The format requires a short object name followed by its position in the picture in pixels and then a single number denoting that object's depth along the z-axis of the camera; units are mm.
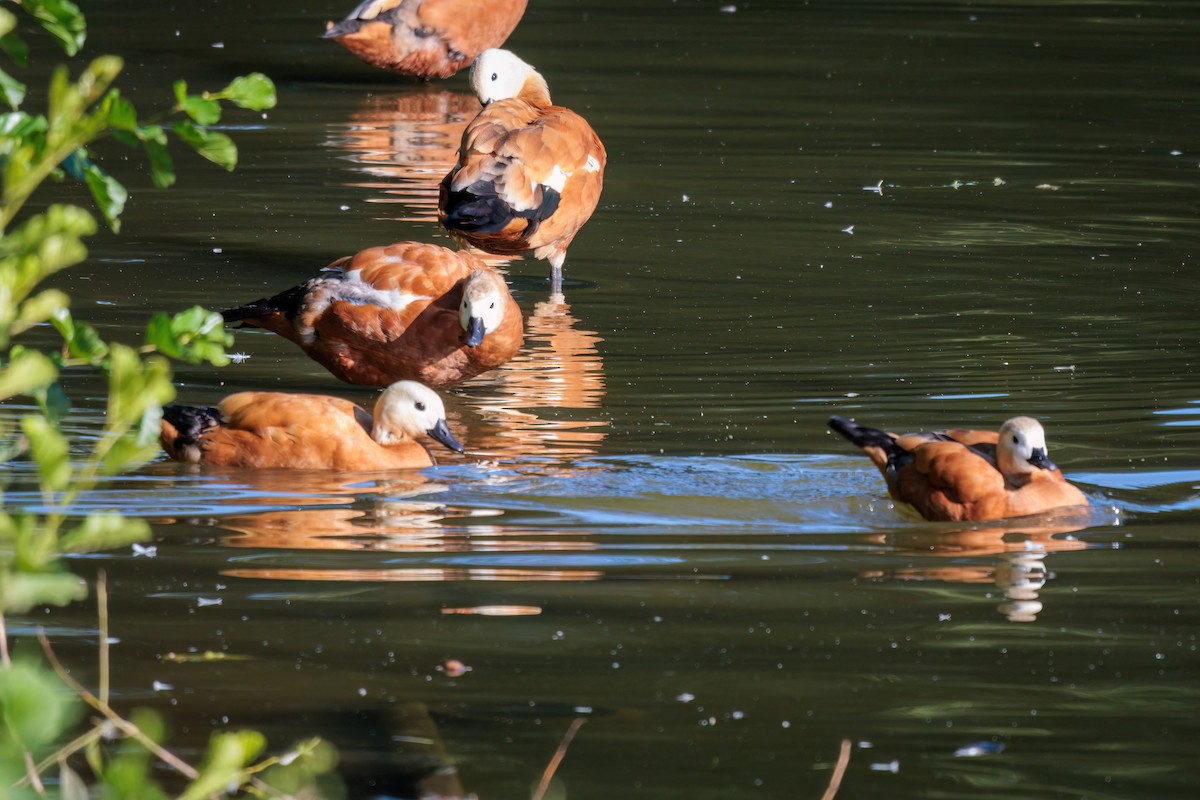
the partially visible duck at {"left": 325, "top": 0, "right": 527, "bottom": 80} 32187
